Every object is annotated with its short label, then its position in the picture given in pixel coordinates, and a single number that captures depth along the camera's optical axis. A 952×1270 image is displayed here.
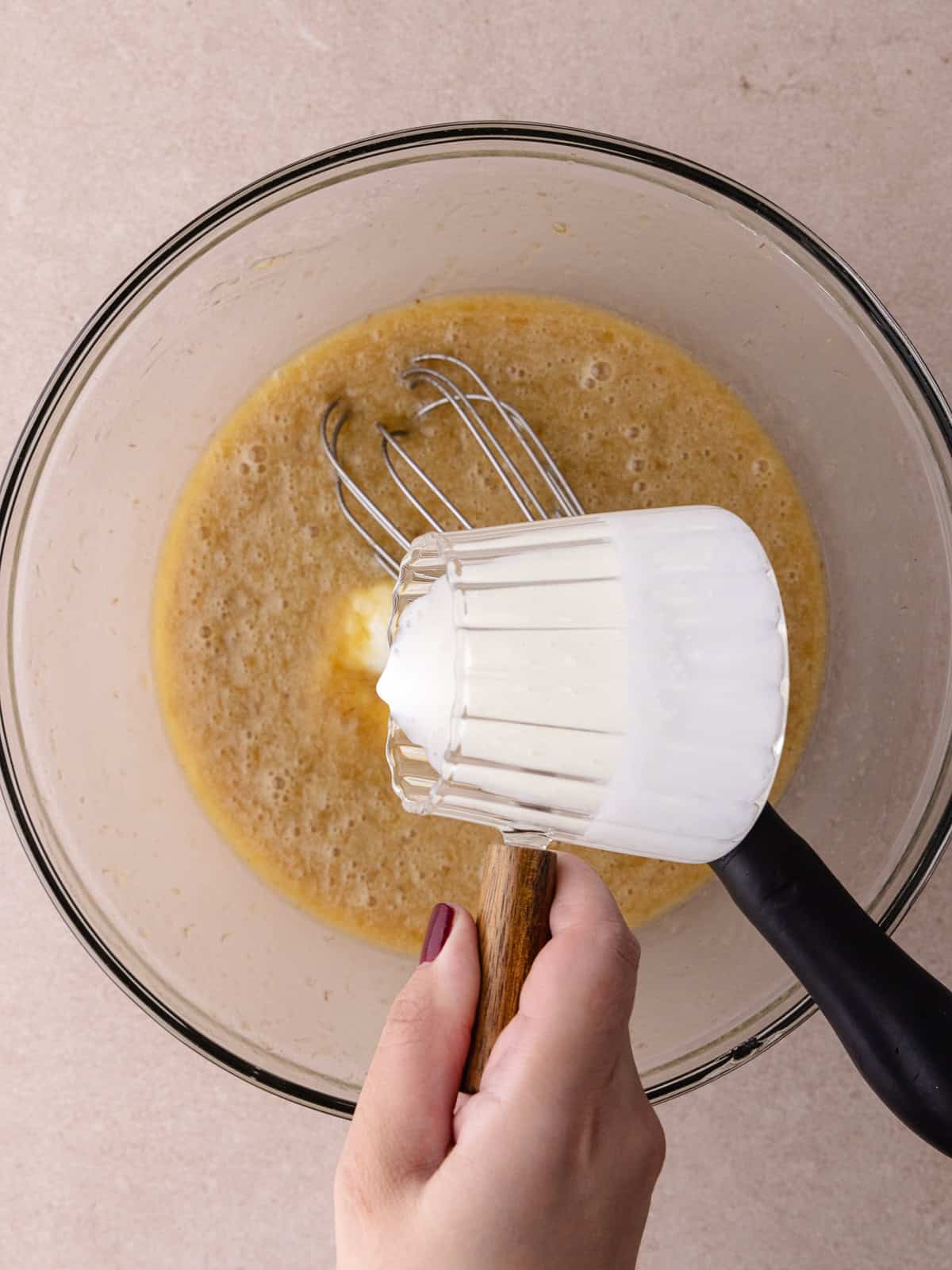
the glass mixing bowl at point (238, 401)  0.72
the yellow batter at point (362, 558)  0.79
